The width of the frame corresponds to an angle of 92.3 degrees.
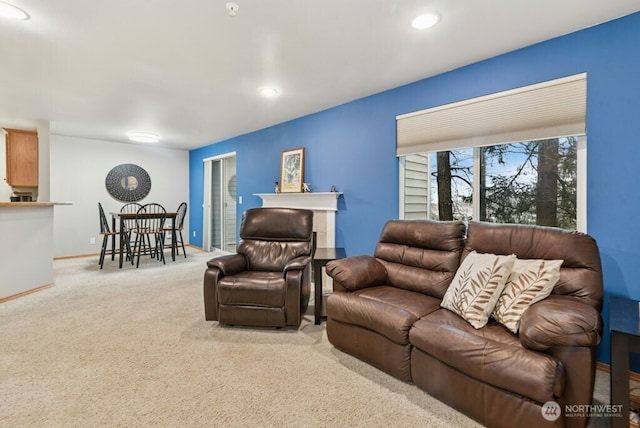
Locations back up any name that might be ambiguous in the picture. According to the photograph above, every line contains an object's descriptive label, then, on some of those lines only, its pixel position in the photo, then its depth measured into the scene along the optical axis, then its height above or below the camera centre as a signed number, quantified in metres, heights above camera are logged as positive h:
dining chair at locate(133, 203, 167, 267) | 5.25 -0.36
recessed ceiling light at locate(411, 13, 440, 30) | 2.03 +1.28
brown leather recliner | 2.60 -0.68
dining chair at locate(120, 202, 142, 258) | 5.65 -0.04
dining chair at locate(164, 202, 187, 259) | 5.74 -0.21
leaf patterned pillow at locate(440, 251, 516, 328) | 1.79 -0.48
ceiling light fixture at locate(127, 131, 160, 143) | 5.44 +1.31
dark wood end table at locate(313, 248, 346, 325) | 2.71 -0.59
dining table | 5.07 -0.18
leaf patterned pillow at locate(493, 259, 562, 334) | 1.70 -0.46
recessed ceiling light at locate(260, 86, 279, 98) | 3.37 +1.33
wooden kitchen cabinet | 5.31 +0.92
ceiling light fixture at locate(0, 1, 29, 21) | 1.95 +1.29
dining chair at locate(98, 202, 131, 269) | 5.10 -0.40
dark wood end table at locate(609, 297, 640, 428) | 1.35 -0.68
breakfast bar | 3.43 -0.46
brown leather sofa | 1.39 -0.66
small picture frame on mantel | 4.47 +0.58
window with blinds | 2.27 +0.46
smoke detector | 1.91 +1.27
